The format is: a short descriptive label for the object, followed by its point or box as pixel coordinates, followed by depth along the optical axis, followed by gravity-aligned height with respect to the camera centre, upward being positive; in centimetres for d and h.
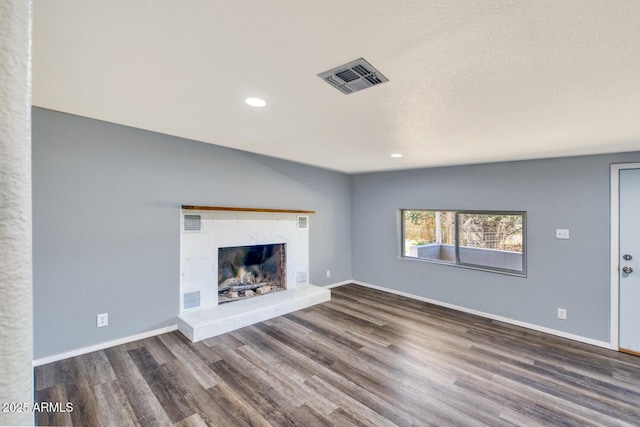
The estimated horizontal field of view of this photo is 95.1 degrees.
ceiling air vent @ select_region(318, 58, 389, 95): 167 +83
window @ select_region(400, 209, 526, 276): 411 -39
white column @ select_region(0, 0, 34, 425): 25 +0
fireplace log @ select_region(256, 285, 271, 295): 447 -118
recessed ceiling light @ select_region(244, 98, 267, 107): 218 +85
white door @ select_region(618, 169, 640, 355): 317 -53
